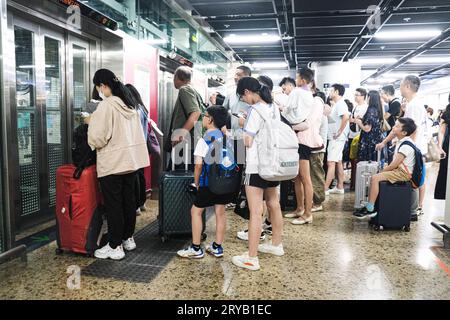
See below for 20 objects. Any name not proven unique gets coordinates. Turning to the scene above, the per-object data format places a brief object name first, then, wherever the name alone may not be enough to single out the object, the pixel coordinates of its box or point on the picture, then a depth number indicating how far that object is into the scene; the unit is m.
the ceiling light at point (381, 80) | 18.11
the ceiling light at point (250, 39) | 8.07
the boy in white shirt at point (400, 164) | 4.01
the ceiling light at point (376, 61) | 11.37
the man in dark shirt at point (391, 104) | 5.54
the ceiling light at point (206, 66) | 8.73
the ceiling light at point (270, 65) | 12.53
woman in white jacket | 2.87
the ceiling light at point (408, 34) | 7.52
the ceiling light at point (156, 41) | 5.72
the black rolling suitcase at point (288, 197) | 4.89
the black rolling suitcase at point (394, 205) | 3.97
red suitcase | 3.01
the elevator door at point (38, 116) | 3.60
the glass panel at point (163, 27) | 4.86
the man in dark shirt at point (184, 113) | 3.55
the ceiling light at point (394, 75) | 15.33
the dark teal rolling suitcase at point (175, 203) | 3.38
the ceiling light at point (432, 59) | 11.15
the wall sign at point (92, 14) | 3.58
